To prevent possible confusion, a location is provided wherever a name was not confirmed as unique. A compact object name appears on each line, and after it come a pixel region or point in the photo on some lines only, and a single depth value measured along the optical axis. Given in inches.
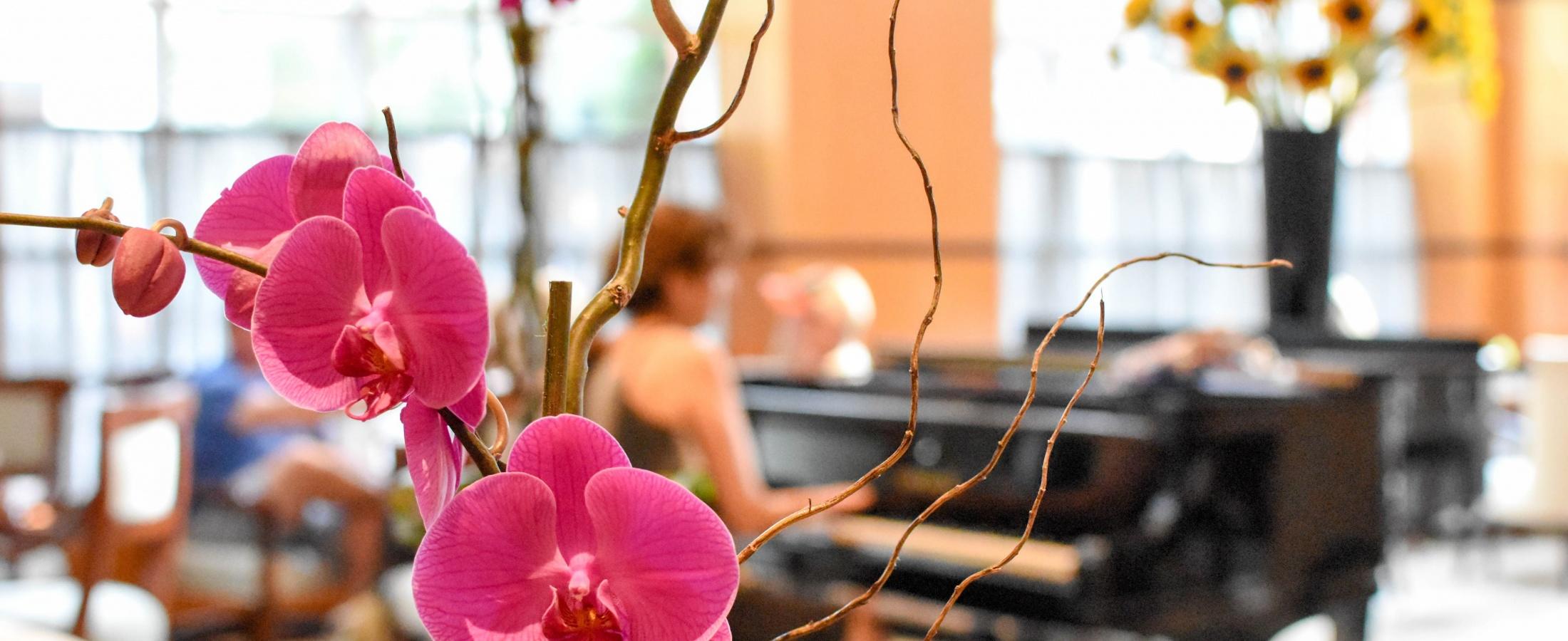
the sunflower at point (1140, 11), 159.3
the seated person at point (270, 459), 179.0
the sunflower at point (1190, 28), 154.0
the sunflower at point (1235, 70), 158.2
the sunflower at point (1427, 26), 149.9
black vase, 168.4
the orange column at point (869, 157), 313.7
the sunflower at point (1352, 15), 154.8
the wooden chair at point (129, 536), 125.7
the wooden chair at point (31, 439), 156.9
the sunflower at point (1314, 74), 152.7
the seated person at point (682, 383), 117.3
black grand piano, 119.7
